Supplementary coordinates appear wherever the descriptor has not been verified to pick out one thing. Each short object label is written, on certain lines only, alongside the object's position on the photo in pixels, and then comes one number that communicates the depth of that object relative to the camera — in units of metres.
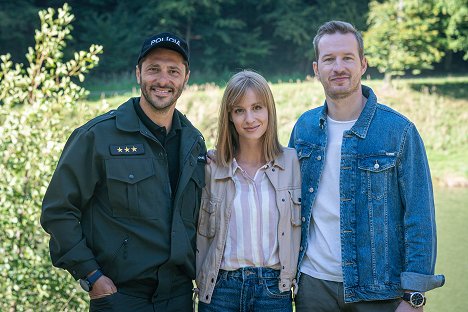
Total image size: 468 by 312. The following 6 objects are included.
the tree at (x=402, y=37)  21.78
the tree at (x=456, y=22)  22.42
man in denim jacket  3.29
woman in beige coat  3.38
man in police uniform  3.25
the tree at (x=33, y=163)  5.16
